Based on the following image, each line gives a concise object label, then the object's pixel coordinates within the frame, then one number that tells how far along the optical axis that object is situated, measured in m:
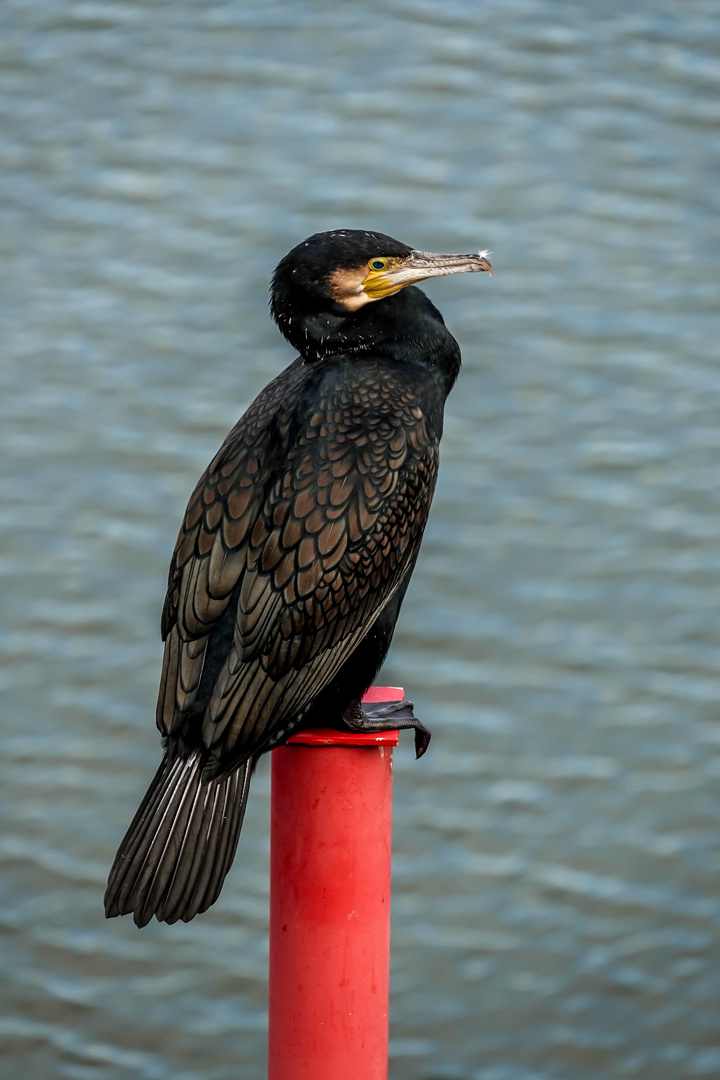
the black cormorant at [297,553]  12.47
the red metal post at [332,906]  12.46
